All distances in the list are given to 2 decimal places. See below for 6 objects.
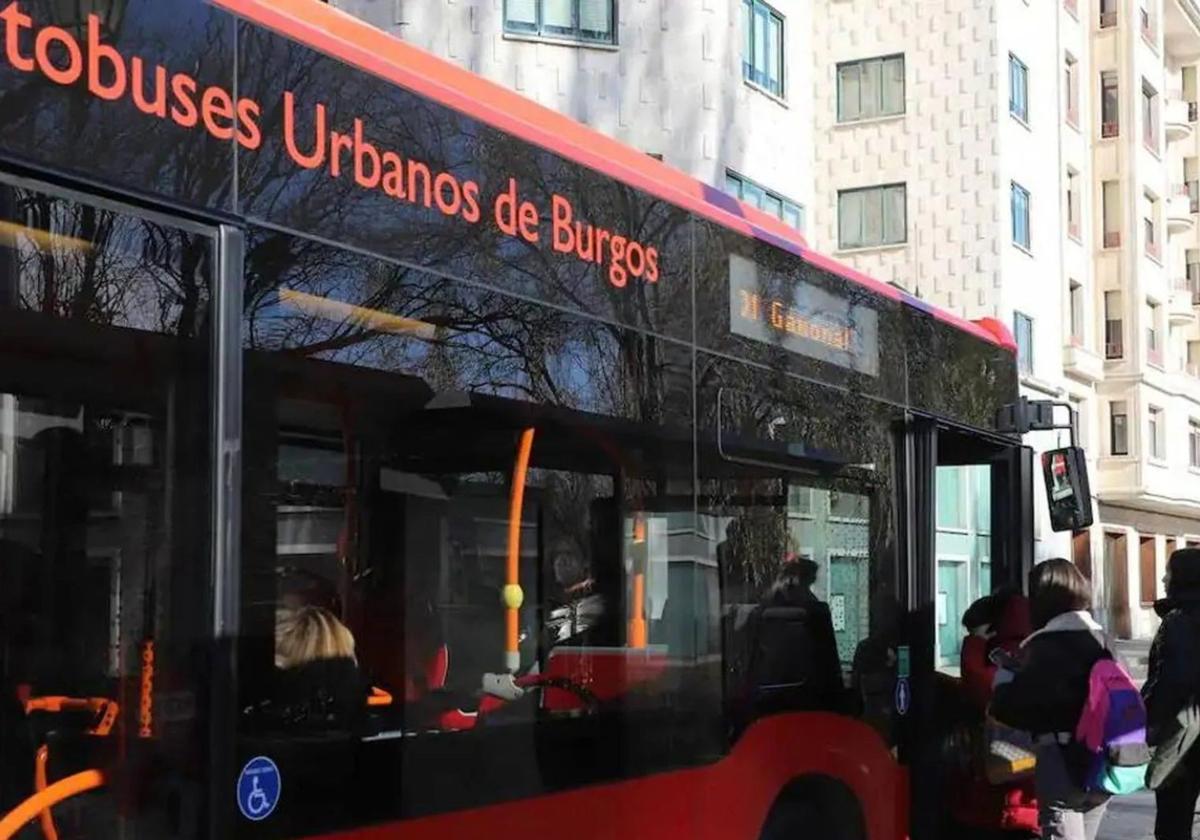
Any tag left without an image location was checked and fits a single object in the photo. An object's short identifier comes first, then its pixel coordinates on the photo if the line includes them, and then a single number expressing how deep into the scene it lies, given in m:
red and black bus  2.68
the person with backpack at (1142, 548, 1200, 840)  6.36
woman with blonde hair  2.96
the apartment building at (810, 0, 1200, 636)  31.52
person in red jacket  6.45
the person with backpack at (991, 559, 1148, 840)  5.28
